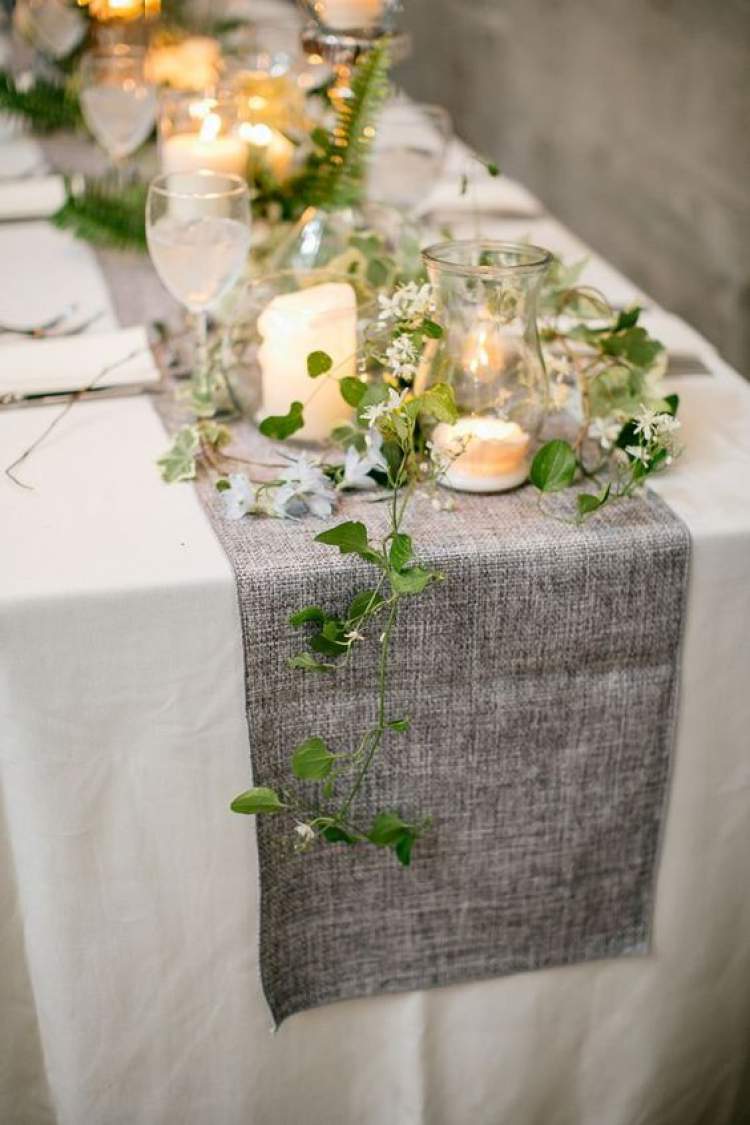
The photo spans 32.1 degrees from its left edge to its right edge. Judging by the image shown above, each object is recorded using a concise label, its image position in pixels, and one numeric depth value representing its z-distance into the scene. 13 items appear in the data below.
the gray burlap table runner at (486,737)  0.95
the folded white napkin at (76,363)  1.20
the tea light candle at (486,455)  1.01
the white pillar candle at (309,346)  1.07
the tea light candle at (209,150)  1.52
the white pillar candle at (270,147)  1.54
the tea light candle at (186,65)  2.05
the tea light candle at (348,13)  1.65
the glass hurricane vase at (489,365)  1.01
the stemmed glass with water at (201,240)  1.10
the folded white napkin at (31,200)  1.74
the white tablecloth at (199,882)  0.91
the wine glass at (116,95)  1.77
